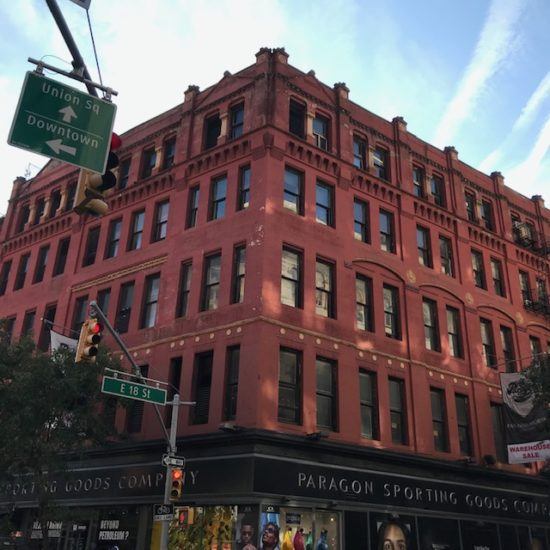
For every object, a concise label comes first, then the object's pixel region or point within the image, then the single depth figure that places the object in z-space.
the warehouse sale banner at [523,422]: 24.44
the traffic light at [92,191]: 8.95
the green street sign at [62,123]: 9.52
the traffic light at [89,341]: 13.26
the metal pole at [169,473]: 16.97
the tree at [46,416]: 19.55
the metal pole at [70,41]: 8.72
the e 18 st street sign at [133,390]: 16.86
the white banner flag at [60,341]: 23.47
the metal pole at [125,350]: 15.75
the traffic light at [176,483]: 17.19
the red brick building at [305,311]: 21.72
